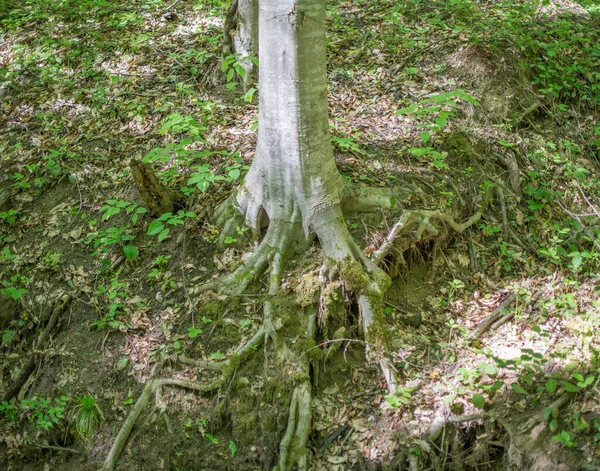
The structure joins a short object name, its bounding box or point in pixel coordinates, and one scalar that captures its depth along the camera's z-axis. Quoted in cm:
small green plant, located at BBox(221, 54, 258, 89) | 488
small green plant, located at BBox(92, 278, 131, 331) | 456
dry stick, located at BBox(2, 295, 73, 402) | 457
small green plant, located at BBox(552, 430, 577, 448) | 303
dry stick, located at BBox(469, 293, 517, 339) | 438
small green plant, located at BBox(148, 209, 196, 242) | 455
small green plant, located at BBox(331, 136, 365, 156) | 530
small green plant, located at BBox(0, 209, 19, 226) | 569
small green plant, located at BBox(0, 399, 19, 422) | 445
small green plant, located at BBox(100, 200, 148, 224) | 469
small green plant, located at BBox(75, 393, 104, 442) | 415
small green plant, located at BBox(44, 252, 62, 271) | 516
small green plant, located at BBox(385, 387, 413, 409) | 387
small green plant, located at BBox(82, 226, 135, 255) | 500
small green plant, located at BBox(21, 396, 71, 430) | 424
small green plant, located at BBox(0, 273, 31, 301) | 482
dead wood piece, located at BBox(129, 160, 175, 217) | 484
